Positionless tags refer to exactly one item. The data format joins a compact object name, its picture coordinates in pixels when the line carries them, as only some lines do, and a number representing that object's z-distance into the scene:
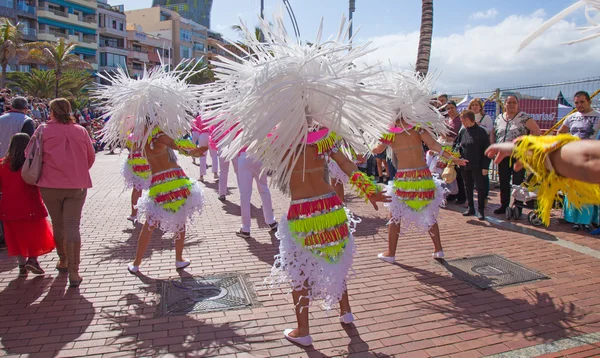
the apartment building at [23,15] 39.53
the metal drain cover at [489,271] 4.72
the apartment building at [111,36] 52.47
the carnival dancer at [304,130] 3.07
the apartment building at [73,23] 45.06
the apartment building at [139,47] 56.59
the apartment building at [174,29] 66.19
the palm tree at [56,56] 33.38
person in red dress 4.77
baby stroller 7.47
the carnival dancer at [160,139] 4.75
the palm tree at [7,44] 28.27
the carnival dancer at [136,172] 7.15
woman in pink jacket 4.55
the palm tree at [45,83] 32.50
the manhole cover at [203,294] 4.10
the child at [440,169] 8.88
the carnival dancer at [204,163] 11.88
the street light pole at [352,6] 14.02
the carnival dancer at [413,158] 5.00
